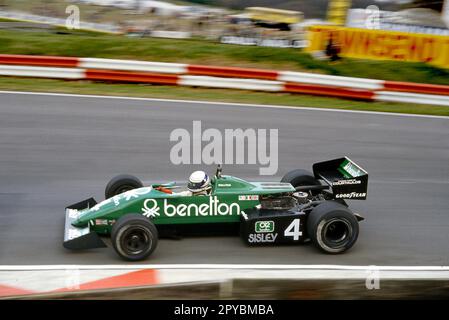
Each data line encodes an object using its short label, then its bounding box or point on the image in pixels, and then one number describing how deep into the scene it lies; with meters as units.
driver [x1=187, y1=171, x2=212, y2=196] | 7.64
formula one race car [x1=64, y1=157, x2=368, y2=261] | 7.43
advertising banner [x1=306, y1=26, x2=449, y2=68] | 17.19
